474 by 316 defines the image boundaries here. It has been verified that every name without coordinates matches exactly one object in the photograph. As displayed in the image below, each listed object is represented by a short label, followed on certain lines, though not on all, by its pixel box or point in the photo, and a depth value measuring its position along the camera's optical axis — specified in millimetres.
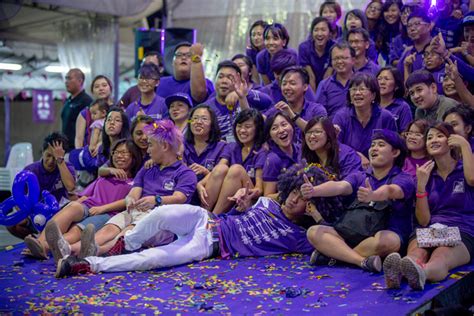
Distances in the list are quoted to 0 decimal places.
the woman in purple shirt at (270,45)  6371
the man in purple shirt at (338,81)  5766
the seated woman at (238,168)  5070
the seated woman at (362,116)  5086
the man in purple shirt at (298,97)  5434
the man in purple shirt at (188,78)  6008
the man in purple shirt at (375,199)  4156
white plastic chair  8359
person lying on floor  4355
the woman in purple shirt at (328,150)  4750
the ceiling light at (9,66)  13541
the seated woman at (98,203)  4805
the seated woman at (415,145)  4492
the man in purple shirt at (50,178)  5594
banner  14320
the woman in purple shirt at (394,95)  5344
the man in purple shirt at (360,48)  6043
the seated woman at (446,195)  4023
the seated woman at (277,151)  5078
